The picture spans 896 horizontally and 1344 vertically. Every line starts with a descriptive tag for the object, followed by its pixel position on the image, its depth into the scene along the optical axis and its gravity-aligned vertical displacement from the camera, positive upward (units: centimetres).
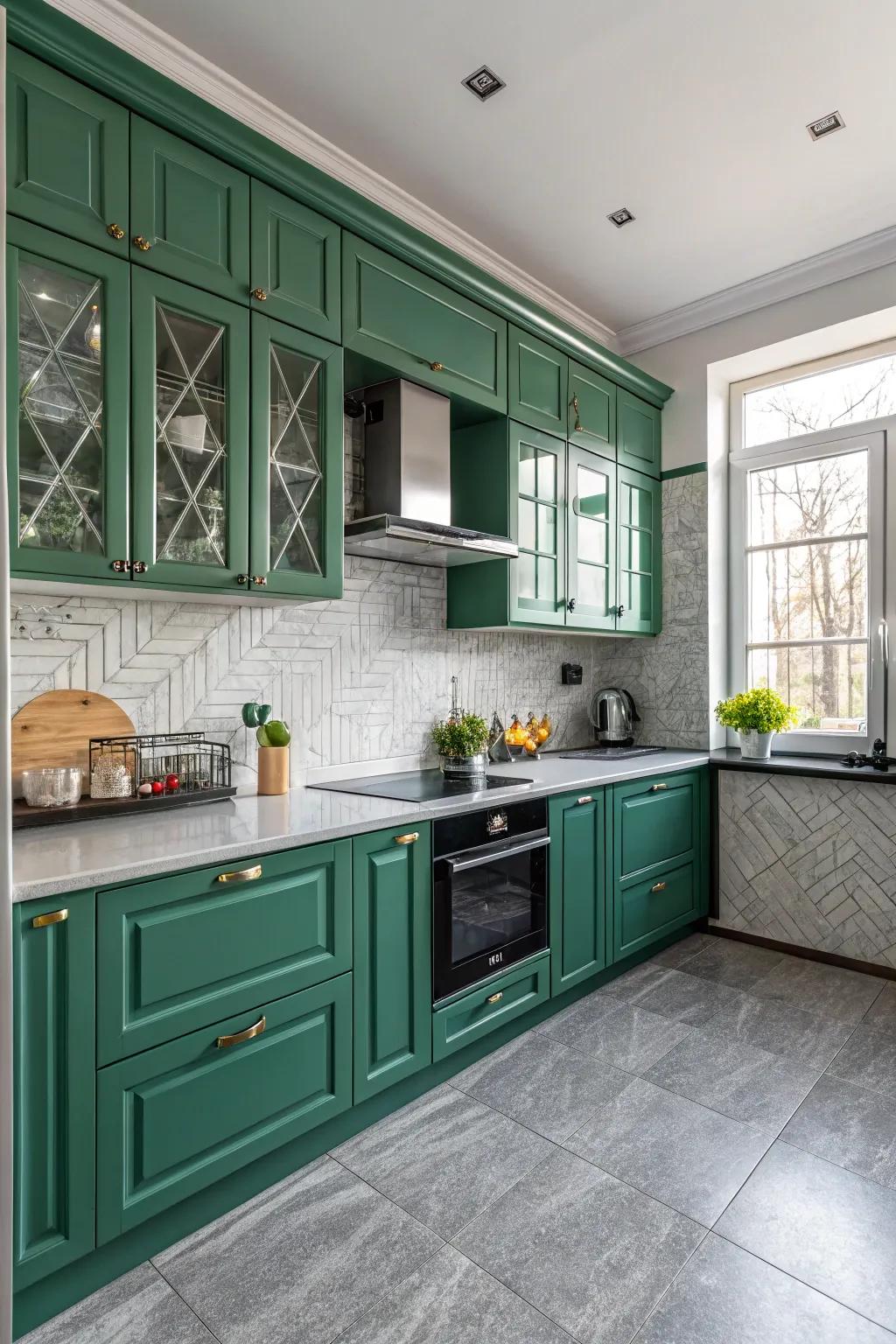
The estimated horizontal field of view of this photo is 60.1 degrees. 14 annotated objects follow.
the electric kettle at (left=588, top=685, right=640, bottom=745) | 400 -26
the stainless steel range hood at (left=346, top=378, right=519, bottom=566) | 269 +71
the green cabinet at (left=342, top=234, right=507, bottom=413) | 245 +118
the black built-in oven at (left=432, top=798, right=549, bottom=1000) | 228 -71
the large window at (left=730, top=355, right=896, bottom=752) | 359 +60
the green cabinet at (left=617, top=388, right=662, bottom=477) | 377 +117
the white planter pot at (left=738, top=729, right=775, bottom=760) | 361 -36
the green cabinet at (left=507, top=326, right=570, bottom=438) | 309 +118
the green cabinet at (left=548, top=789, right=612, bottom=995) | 275 -81
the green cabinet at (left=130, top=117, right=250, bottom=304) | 190 +117
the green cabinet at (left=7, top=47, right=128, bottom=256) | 169 +117
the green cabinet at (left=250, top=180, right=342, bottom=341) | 216 +118
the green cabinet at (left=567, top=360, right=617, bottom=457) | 342 +118
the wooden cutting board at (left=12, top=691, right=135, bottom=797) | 198 -16
